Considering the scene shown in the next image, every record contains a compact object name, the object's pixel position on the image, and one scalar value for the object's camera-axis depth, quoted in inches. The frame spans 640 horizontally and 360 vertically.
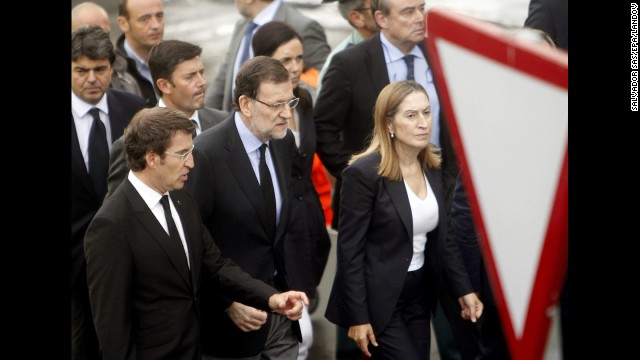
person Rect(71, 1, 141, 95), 527.3
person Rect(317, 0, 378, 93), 581.1
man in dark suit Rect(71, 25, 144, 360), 436.4
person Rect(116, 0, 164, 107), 551.7
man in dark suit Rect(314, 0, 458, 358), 504.8
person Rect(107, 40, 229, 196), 441.6
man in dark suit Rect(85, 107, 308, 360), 324.9
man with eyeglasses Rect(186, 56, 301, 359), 392.7
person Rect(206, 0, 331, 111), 579.5
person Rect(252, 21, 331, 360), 429.5
